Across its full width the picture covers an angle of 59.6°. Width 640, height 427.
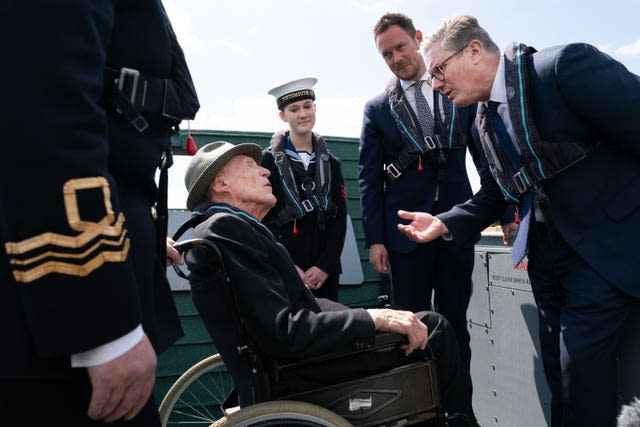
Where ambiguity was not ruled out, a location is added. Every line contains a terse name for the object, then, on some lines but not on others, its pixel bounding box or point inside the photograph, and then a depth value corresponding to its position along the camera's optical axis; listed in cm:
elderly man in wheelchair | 192
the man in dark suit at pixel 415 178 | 311
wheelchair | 193
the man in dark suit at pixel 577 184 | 194
